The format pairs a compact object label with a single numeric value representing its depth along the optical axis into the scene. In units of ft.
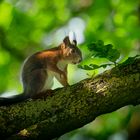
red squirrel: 26.30
